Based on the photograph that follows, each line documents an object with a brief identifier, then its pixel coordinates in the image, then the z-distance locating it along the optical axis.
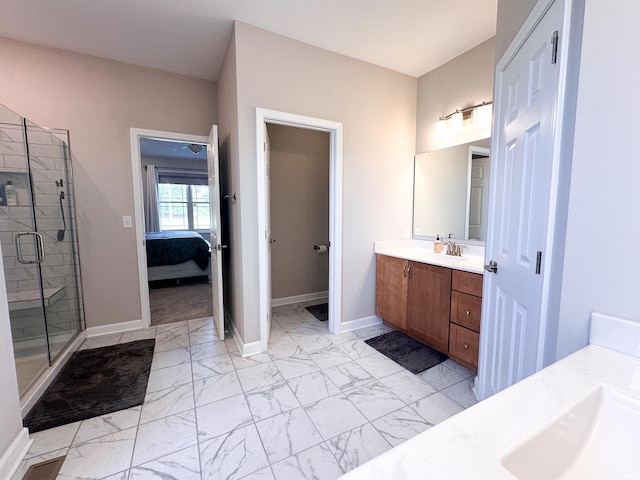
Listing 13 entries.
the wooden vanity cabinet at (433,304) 2.03
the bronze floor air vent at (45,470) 1.30
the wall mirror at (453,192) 2.43
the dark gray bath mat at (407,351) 2.26
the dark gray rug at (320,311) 3.25
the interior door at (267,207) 2.45
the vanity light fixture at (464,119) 2.40
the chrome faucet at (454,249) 2.61
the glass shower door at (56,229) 2.29
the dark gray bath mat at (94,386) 1.70
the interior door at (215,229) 2.52
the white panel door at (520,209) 1.06
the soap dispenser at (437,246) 2.73
